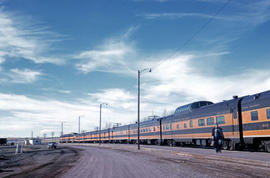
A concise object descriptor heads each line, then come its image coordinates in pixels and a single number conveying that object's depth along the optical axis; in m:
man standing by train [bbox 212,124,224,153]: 17.62
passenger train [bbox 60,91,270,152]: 19.12
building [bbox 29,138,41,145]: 98.53
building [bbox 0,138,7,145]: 96.06
